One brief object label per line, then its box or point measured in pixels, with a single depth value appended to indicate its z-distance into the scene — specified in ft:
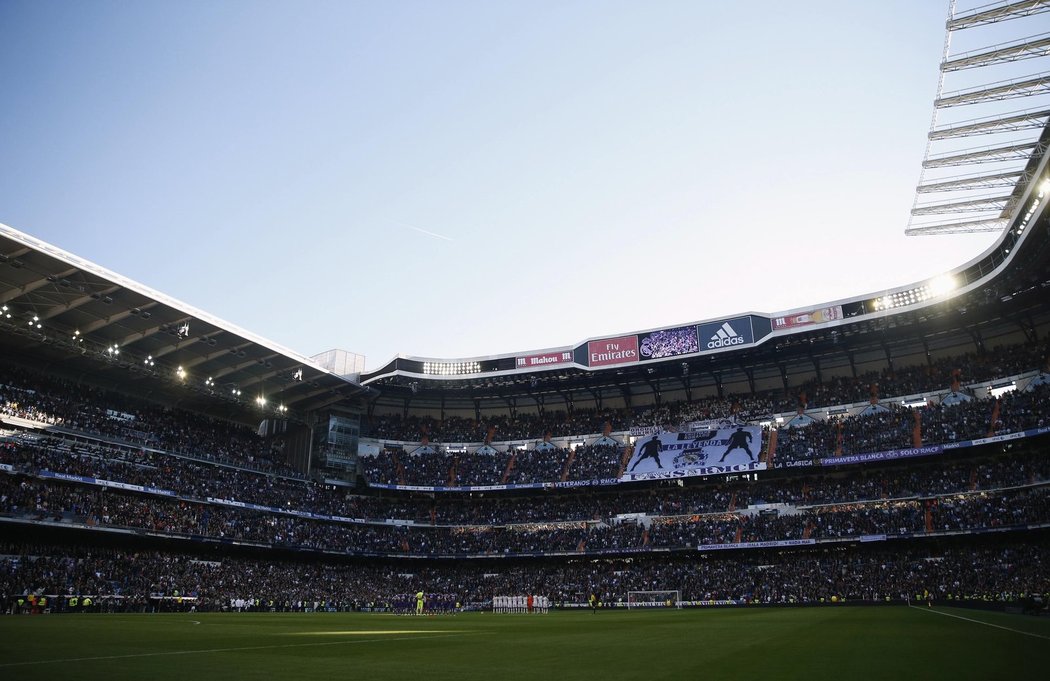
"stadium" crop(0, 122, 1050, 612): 136.87
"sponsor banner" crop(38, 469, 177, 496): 135.54
